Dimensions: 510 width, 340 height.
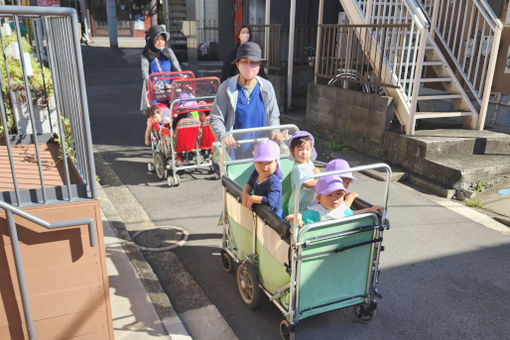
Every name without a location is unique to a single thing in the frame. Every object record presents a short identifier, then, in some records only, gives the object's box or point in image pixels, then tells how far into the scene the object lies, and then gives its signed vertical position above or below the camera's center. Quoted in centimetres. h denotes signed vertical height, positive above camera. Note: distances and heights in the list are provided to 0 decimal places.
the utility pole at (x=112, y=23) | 2834 +39
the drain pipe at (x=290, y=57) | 1028 -62
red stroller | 666 -163
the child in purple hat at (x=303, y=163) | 390 -116
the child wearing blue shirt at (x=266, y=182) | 353 -122
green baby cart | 312 -171
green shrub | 657 -88
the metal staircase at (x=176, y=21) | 1912 +38
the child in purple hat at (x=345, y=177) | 355 -114
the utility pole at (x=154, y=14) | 3044 +109
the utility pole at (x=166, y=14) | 1943 +68
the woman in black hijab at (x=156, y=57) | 720 -46
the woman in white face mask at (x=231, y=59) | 718 -50
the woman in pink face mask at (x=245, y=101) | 454 -75
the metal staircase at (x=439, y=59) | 749 -50
